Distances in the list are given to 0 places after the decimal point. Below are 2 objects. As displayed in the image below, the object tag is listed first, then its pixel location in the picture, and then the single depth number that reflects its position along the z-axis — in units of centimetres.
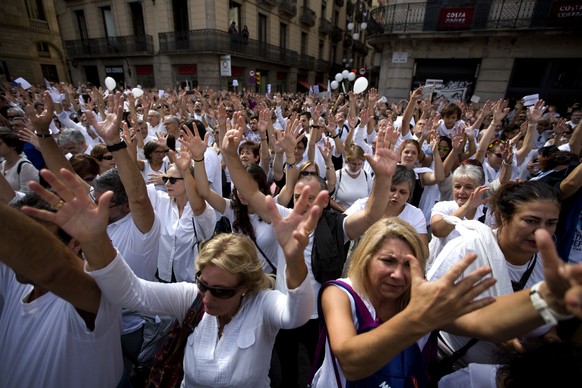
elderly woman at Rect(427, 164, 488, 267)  222
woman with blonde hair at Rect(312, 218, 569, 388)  91
